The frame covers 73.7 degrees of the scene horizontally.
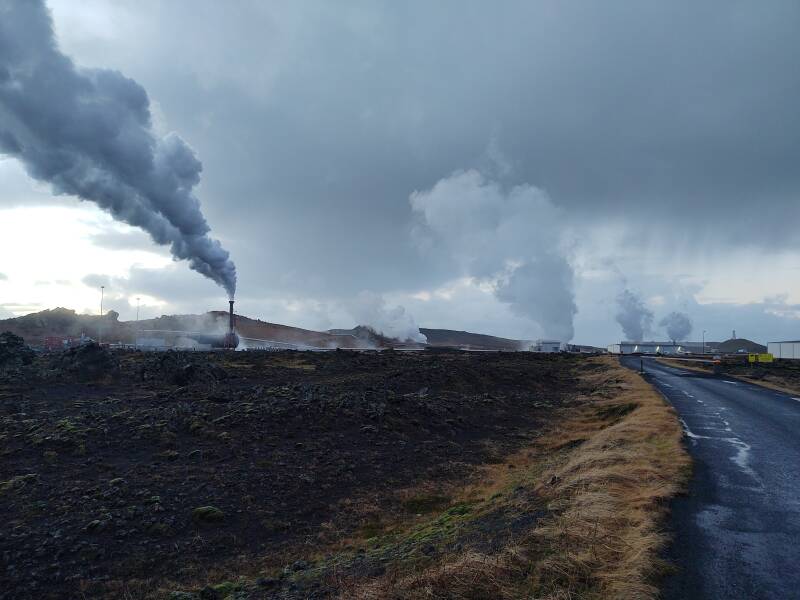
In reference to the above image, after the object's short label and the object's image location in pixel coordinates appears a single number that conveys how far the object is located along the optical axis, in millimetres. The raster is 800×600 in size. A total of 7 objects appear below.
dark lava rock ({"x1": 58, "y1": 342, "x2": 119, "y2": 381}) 33531
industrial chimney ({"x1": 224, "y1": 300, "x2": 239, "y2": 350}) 84625
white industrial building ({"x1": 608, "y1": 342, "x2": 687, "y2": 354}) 135012
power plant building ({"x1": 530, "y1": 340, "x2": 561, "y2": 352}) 118250
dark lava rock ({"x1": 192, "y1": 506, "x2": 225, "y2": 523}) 12547
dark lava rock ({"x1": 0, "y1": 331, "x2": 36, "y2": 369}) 40553
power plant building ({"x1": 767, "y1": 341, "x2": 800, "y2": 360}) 84188
